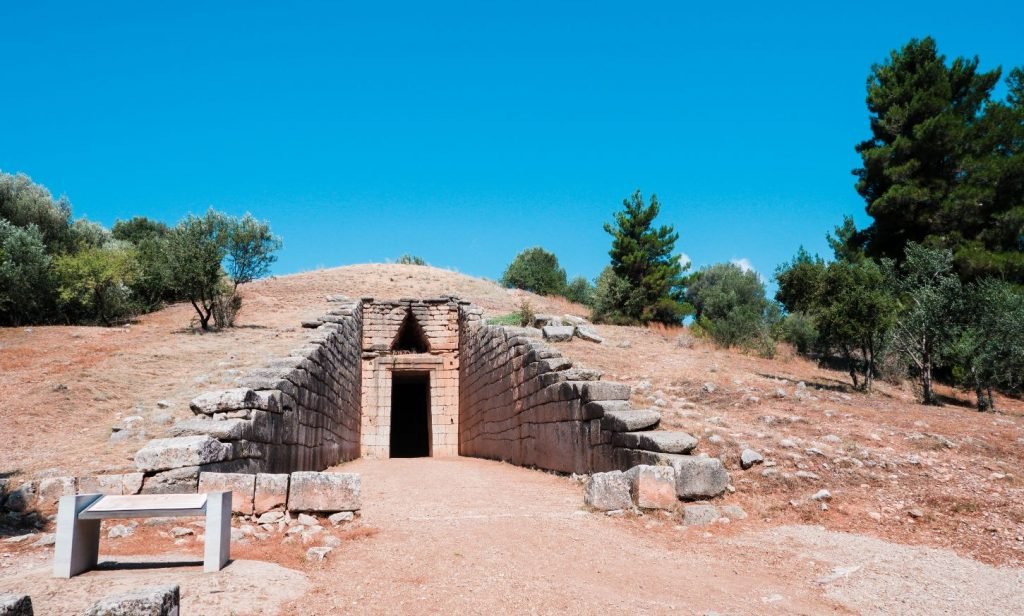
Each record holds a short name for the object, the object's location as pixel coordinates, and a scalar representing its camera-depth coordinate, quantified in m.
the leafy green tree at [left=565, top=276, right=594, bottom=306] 40.01
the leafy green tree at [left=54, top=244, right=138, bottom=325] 18.44
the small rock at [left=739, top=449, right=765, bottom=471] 6.71
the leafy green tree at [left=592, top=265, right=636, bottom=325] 23.02
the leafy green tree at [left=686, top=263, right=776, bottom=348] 32.97
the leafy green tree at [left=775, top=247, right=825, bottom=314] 14.15
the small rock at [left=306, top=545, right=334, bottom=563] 4.44
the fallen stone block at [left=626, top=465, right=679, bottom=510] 6.12
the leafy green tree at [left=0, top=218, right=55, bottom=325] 17.56
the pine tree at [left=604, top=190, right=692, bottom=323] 26.08
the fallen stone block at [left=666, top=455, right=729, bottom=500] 6.24
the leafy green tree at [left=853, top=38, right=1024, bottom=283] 20.00
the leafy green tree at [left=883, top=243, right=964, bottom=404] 12.71
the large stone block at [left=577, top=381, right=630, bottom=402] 7.95
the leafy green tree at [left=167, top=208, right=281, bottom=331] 16.34
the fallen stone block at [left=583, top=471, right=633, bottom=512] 6.20
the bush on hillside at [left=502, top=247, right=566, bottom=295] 41.81
